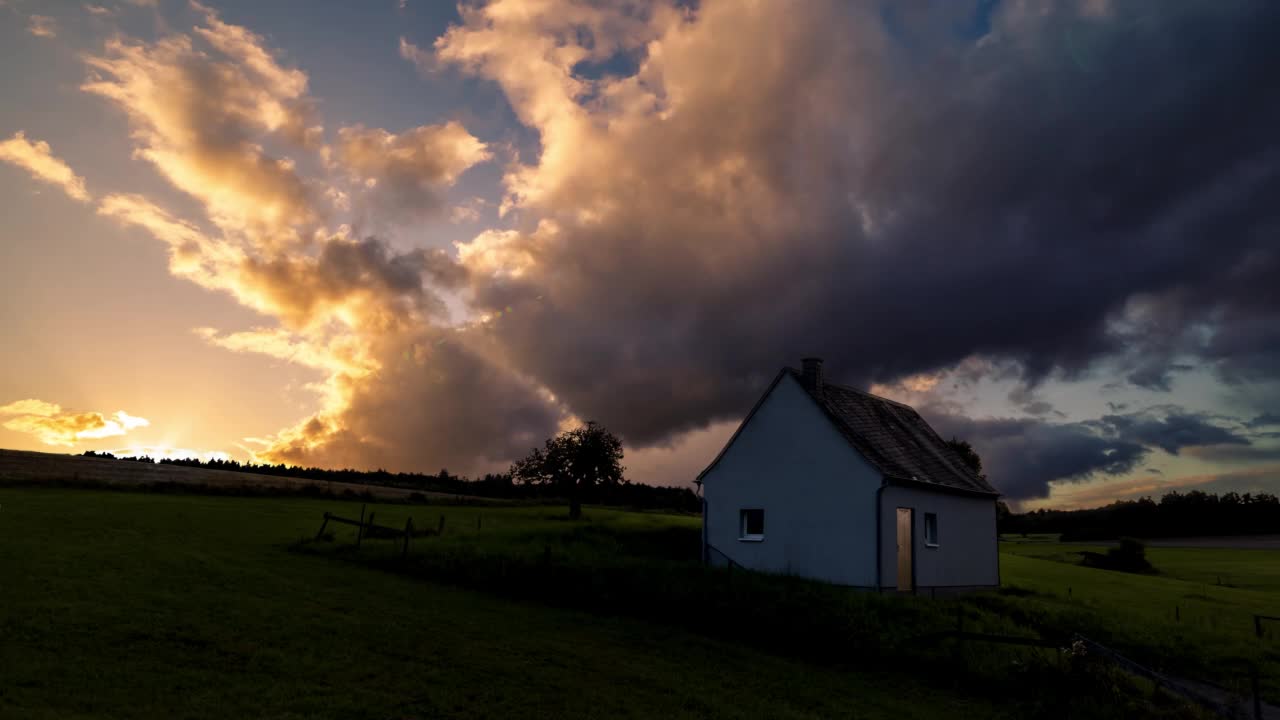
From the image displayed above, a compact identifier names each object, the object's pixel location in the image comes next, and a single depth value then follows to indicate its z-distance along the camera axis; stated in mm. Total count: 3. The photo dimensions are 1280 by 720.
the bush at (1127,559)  66875
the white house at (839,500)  33875
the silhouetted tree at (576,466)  76625
